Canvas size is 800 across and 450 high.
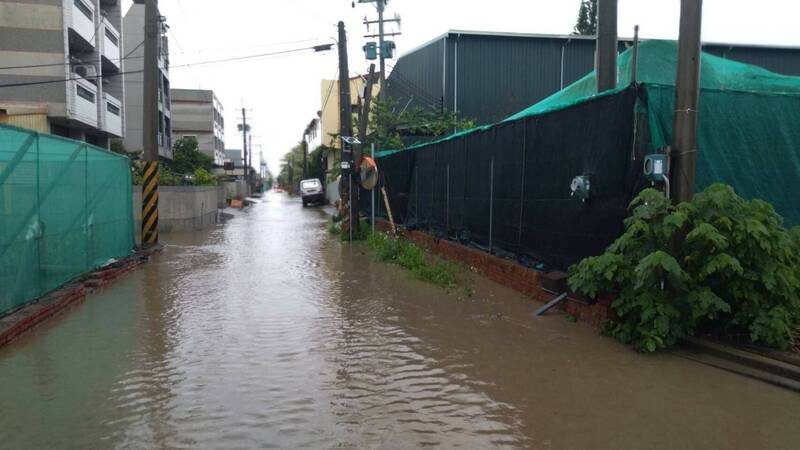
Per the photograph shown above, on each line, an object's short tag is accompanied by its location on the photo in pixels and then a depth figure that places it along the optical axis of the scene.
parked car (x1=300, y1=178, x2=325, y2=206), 44.00
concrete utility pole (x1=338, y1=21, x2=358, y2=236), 16.48
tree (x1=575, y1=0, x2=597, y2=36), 31.40
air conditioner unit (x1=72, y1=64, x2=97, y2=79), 27.12
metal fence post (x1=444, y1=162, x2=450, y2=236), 11.77
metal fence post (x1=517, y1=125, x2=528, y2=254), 8.21
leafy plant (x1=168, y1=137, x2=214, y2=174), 44.03
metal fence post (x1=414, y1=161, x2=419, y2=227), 14.28
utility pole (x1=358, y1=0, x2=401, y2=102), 23.78
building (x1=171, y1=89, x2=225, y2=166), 64.75
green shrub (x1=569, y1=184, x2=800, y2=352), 4.82
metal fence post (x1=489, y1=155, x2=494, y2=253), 9.44
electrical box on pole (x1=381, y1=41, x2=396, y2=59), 25.48
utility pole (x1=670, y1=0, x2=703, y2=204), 5.43
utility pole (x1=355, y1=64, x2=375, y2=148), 17.44
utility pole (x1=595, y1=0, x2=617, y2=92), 7.32
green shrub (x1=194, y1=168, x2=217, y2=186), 26.45
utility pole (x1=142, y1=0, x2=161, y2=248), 14.38
